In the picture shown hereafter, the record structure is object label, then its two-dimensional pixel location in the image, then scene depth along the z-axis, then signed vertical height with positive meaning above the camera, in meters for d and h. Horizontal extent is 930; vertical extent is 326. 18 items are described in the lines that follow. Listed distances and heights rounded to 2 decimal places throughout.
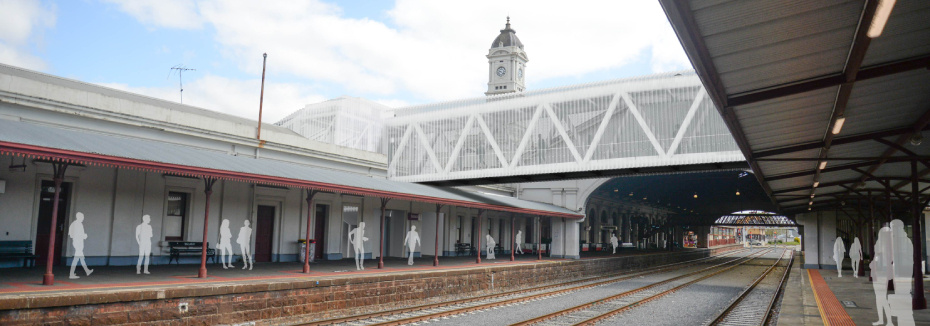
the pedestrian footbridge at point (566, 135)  23.50 +4.07
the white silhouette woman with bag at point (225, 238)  16.09 -0.45
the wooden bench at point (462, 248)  31.19 -1.07
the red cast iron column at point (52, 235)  10.80 -0.34
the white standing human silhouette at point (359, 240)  18.40 -0.47
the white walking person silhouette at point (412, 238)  21.52 -0.43
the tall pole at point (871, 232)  18.74 +0.19
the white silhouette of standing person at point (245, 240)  16.40 -0.50
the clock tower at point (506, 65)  83.44 +22.24
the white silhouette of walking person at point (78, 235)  12.28 -0.36
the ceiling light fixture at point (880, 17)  5.05 +1.89
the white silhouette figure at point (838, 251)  25.29 -0.57
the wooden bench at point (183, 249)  16.73 -0.82
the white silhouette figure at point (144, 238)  13.64 -0.43
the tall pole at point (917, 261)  12.85 -0.46
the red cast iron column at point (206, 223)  13.46 -0.07
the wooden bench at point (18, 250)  13.44 -0.77
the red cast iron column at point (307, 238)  16.14 -0.46
